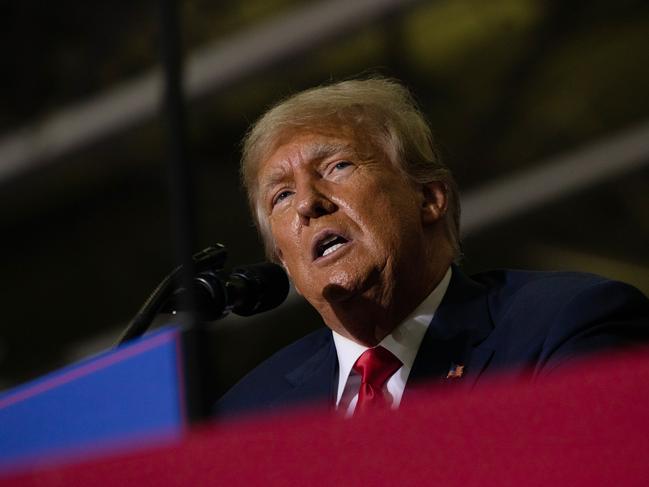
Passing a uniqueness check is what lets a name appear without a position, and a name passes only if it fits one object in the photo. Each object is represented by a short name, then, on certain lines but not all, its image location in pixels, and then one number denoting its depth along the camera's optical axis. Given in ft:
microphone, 12.80
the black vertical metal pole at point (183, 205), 12.23
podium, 7.39
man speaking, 13.32
